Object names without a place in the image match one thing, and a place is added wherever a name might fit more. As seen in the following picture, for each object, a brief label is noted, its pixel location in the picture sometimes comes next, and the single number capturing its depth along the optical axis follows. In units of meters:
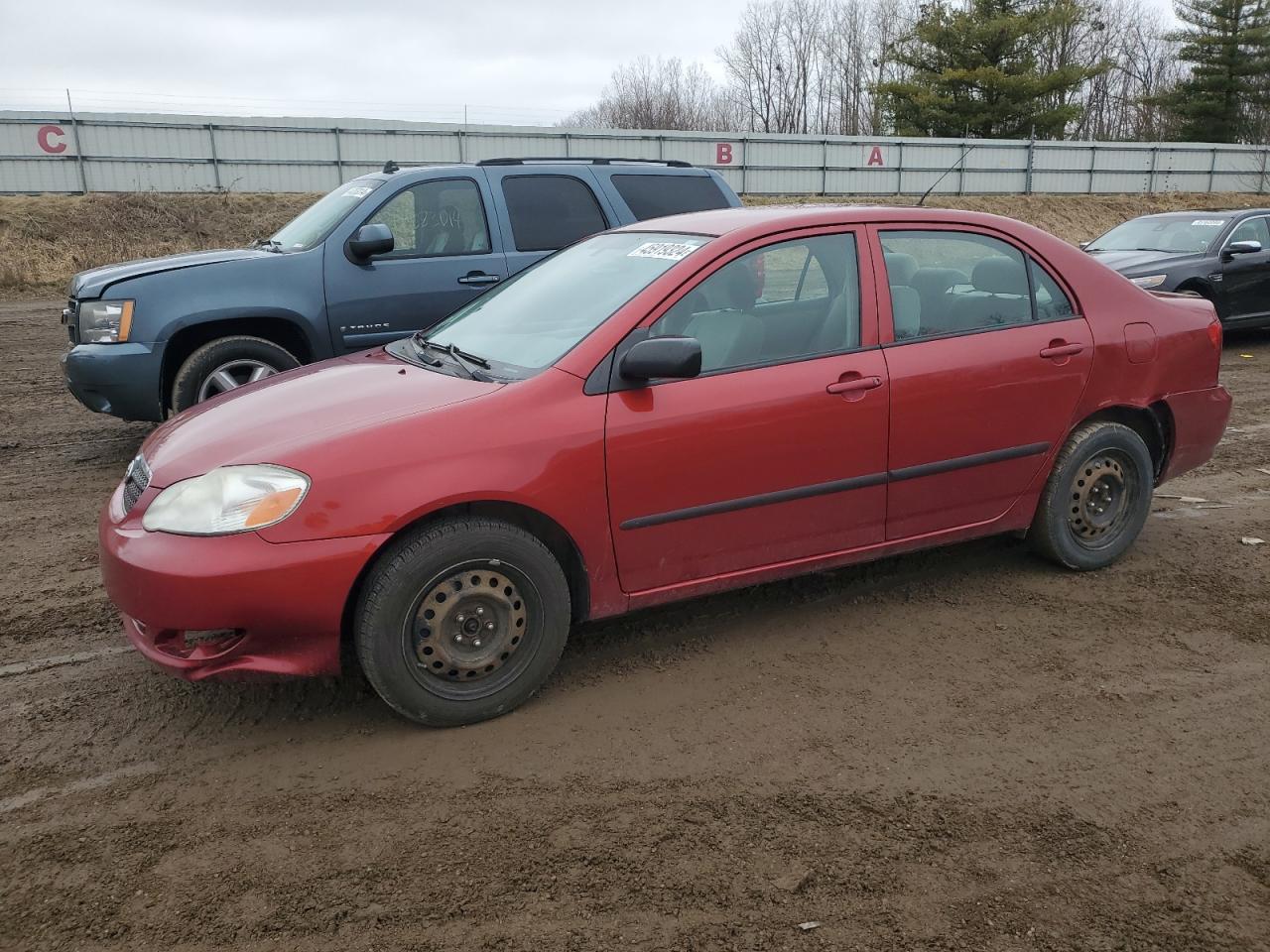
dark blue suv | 6.55
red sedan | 3.22
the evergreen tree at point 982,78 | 40.03
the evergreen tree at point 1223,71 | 45.16
